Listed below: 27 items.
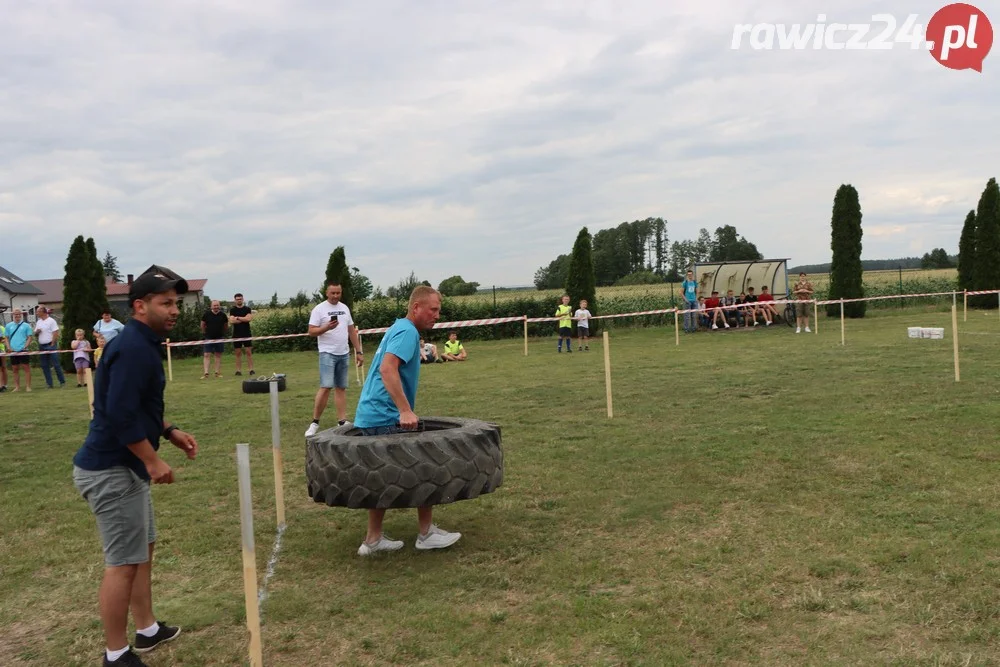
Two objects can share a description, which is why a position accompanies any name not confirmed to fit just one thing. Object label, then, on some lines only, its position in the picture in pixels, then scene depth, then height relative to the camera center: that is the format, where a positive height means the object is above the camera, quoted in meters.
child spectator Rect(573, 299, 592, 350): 22.05 -0.68
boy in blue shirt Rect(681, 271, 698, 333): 26.62 -0.06
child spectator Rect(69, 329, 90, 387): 17.61 -0.75
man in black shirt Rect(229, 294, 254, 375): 17.69 -0.10
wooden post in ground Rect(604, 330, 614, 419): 9.79 -0.89
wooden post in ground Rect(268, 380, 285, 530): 5.70 -1.12
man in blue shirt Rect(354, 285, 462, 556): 5.10 -0.57
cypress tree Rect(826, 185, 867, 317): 30.84 +1.47
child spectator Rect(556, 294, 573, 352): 21.59 -0.54
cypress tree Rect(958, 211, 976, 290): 32.51 +1.32
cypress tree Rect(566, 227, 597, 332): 29.17 +0.87
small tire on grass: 14.30 -1.26
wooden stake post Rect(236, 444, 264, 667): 3.15 -0.91
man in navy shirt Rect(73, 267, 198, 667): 3.54 -0.58
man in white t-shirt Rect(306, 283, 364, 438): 9.49 -0.46
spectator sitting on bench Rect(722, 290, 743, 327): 27.05 -0.63
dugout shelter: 29.97 +0.66
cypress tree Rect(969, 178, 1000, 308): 31.50 +1.51
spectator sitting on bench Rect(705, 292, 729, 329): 26.62 -0.53
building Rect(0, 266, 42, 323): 66.62 +2.90
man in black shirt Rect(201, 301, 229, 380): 18.03 -0.16
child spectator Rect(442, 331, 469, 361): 21.22 -1.18
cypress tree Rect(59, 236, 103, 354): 23.73 +0.71
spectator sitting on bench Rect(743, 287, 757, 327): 26.79 -0.53
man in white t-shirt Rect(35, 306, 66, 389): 17.89 -0.24
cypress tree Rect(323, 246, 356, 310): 27.72 +1.42
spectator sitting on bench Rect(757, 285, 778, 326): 26.97 -0.55
